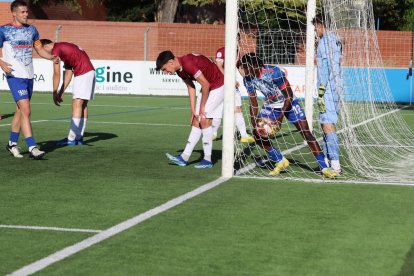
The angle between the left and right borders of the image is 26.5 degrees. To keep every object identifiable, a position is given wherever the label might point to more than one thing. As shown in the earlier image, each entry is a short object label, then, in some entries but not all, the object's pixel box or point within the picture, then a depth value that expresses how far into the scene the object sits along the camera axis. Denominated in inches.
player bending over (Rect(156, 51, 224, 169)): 419.5
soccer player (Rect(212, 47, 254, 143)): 553.3
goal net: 433.4
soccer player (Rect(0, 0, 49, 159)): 456.4
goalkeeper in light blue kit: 417.7
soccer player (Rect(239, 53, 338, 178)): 423.5
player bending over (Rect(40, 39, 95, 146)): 550.6
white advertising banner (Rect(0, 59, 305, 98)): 1273.4
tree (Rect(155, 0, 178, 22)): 1739.7
